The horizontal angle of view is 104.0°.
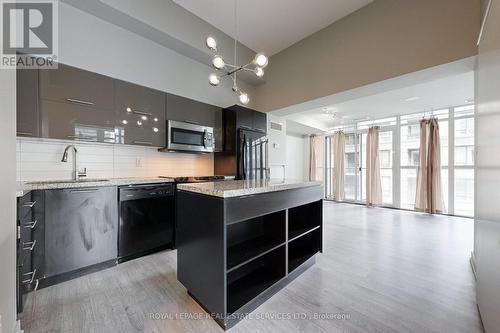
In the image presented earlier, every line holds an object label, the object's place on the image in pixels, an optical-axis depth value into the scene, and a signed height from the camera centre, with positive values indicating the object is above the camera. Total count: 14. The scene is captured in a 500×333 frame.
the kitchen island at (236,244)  1.40 -0.71
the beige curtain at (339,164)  6.70 +0.04
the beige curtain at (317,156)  7.43 +0.35
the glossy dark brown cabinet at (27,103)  1.87 +0.61
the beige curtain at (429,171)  4.95 -0.15
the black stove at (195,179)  2.80 -0.21
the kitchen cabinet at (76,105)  2.02 +0.68
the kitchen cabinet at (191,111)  2.98 +0.90
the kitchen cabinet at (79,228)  1.86 -0.65
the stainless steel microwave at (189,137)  2.93 +0.45
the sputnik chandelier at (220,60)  1.95 +1.06
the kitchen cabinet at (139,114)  2.50 +0.70
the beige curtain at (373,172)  5.88 -0.21
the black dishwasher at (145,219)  2.32 -0.69
